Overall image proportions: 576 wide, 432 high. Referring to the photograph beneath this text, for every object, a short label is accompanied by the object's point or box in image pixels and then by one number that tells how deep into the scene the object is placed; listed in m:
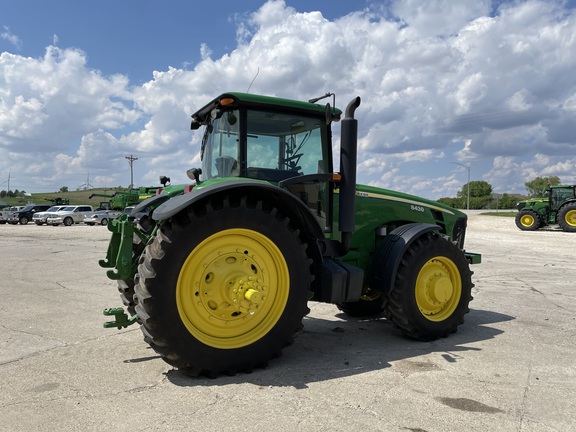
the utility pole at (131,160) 74.66
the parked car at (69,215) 35.31
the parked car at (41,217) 35.97
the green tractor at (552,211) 24.92
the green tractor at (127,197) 30.35
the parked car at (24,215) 38.19
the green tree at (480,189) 110.81
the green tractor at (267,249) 3.69
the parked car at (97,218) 36.31
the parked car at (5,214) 38.19
